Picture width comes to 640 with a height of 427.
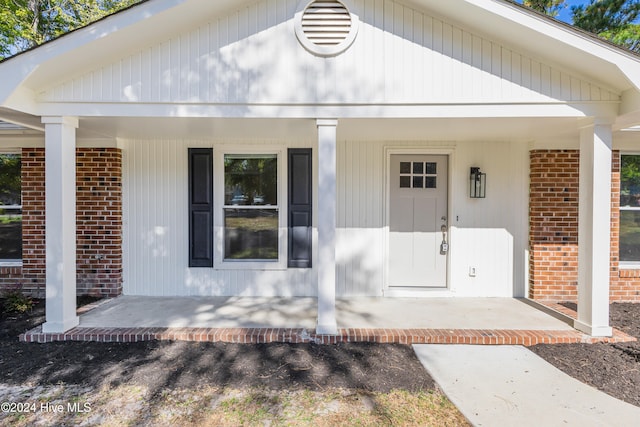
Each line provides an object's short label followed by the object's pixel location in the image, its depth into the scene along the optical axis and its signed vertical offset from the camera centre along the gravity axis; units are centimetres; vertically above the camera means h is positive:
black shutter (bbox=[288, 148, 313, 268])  548 +14
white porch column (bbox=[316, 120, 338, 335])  396 -16
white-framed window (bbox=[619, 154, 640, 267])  570 -2
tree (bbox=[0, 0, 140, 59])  1197 +701
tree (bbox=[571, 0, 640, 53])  922 +516
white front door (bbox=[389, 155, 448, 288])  560 -20
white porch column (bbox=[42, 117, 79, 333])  394 -14
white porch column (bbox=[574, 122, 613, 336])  391 -17
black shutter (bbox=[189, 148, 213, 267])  550 +2
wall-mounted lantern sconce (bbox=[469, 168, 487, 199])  543 +37
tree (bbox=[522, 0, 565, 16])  1097 +626
